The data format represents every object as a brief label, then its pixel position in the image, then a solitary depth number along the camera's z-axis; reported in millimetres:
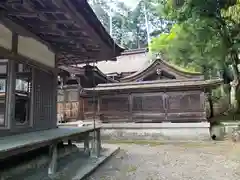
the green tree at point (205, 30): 9004
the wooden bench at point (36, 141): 2493
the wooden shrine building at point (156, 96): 10388
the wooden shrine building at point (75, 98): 12162
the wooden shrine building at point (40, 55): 3148
